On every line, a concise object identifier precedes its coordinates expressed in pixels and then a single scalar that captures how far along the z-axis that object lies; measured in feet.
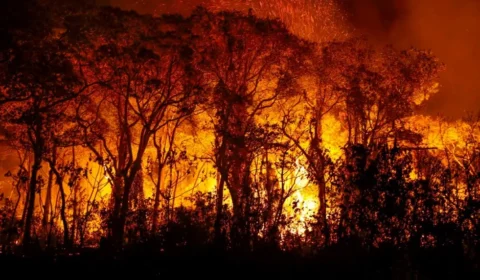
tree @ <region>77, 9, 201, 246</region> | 60.49
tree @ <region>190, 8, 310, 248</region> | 60.75
